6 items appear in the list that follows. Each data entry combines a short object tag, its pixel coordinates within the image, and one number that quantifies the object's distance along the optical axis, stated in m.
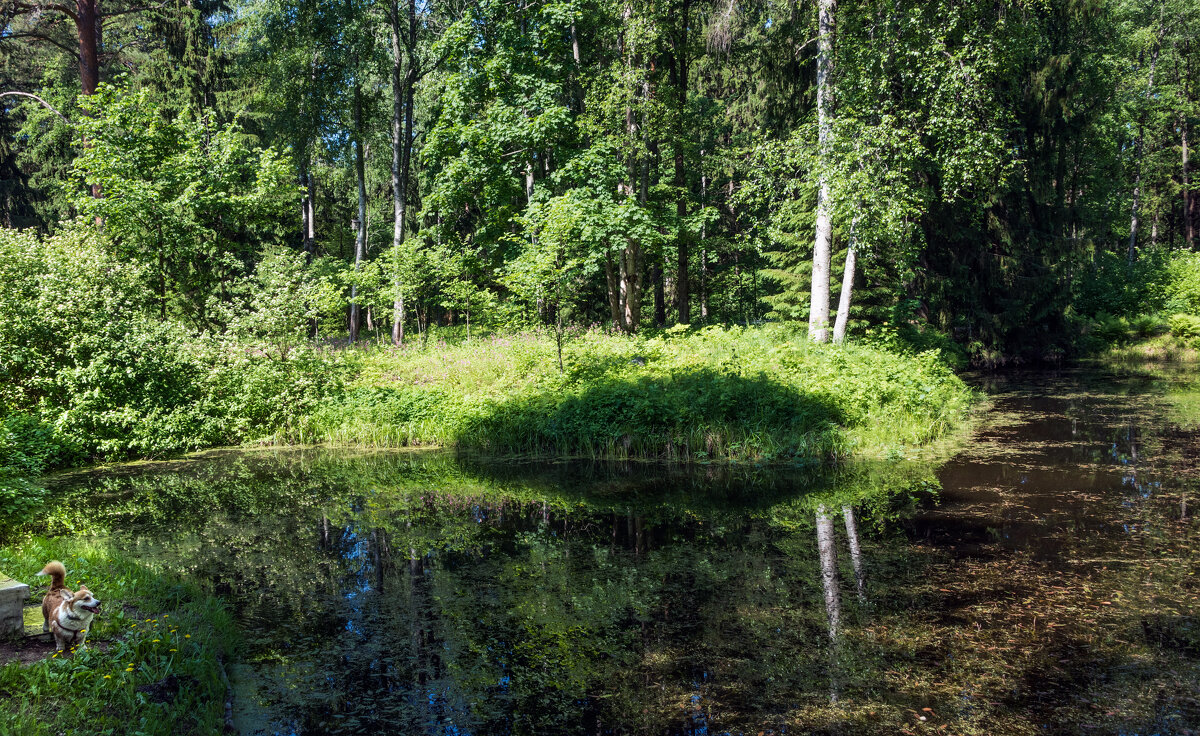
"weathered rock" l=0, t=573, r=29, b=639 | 4.17
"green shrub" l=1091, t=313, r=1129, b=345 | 23.70
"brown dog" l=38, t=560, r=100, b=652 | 4.02
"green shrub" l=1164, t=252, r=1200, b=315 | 24.41
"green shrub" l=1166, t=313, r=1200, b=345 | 22.21
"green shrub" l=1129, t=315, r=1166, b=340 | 23.36
